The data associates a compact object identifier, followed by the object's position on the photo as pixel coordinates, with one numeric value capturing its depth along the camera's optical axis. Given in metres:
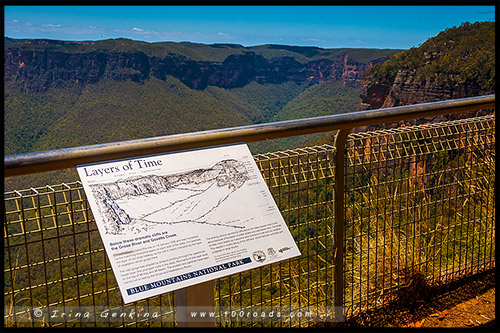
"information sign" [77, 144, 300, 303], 1.47
